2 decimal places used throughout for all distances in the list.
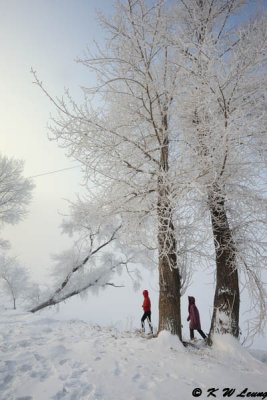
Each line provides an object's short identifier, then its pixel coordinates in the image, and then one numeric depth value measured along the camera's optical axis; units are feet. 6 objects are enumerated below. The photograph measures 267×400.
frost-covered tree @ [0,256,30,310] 73.61
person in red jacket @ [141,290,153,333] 24.32
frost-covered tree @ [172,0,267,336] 14.26
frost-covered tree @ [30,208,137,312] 47.03
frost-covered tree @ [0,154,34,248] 44.88
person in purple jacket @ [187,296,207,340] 22.97
